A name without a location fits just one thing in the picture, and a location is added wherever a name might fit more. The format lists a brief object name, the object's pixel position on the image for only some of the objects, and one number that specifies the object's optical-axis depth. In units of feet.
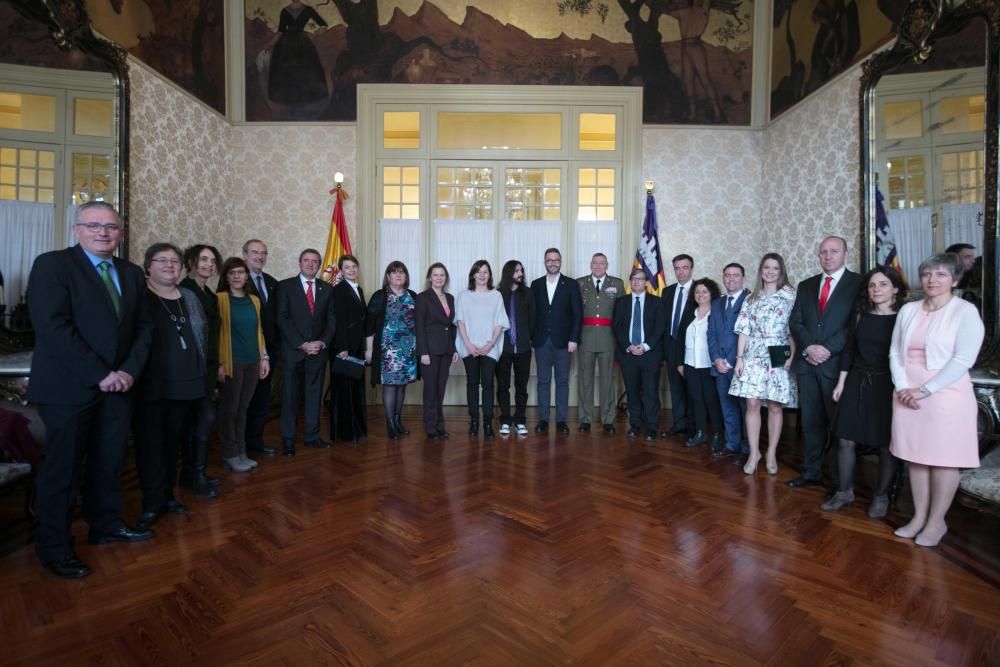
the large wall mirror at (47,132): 11.91
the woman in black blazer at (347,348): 15.97
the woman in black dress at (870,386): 10.67
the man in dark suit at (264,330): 14.66
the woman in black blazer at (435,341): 16.25
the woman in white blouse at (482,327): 16.56
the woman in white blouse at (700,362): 15.67
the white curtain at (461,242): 22.50
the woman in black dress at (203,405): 11.73
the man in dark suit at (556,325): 17.25
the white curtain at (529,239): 22.48
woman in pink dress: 9.16
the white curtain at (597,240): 22.44
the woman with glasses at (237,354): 12.78
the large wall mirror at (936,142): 11.54
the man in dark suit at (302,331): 14.97
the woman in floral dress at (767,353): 13.07
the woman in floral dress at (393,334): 16.34
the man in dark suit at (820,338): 11.90
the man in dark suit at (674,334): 16.94
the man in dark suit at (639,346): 16.88
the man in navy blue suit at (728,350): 14.96
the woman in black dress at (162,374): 9.82
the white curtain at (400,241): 22.41
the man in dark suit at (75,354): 8.08
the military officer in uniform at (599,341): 17.56
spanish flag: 21.01
